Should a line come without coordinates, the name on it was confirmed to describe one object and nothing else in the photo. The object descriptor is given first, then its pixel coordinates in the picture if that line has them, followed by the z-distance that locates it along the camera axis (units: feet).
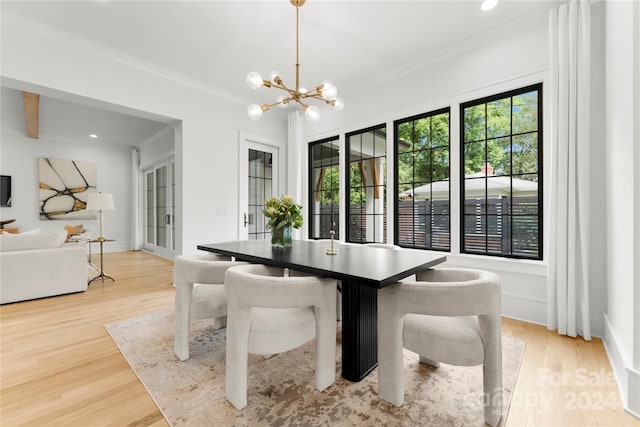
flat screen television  18.94
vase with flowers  7.68
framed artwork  20.54
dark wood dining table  4.84
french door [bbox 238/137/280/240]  15.46
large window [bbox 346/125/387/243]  13.52
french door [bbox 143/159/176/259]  20.11
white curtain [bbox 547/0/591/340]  7.75
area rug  4.65
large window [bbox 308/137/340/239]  15.43
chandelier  7.31
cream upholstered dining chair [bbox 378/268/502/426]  4.36
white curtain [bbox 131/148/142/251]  24.04
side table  13.25
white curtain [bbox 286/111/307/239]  16.34
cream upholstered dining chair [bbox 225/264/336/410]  4.65
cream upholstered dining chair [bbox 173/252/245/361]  6.03
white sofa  10.43
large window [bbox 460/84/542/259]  9.28
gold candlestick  6.70
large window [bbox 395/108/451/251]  11.34
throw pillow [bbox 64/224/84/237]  19.99
